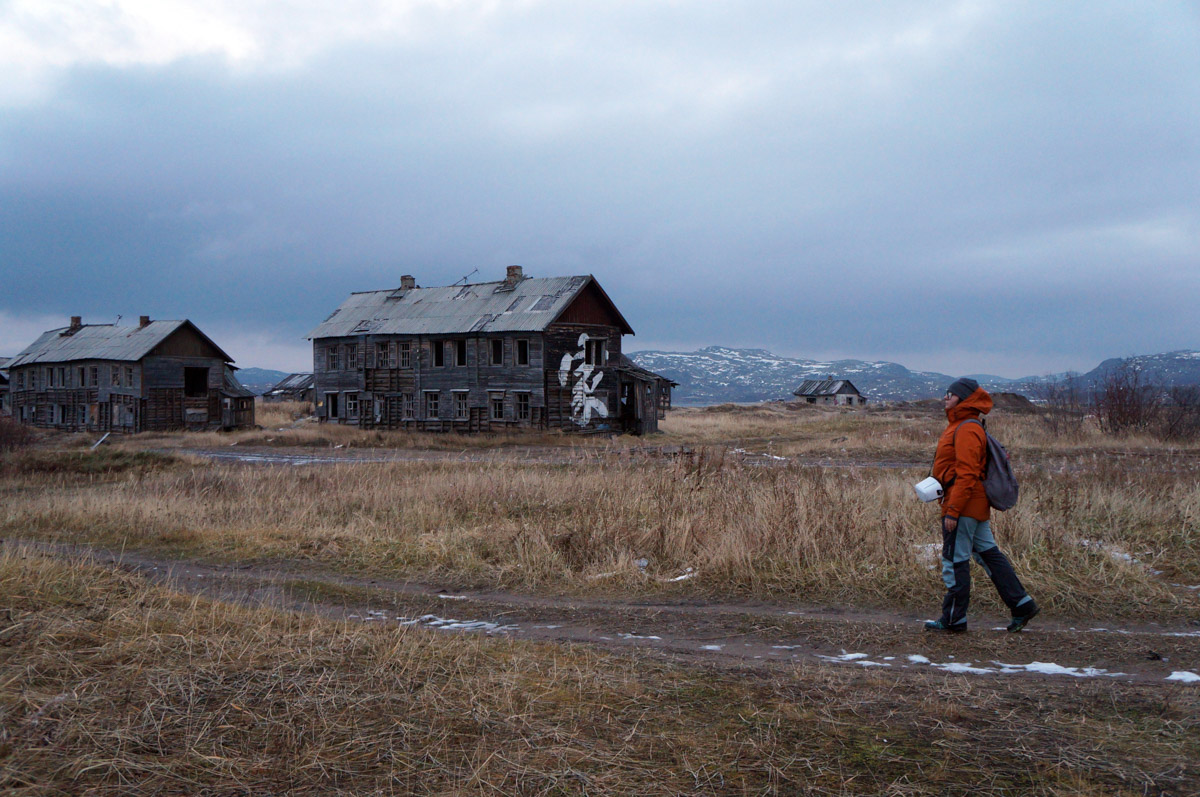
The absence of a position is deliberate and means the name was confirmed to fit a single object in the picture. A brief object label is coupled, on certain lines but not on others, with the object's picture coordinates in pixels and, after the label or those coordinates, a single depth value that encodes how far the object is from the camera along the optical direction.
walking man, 6.23
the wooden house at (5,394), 51.73
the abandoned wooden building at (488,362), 34.97
